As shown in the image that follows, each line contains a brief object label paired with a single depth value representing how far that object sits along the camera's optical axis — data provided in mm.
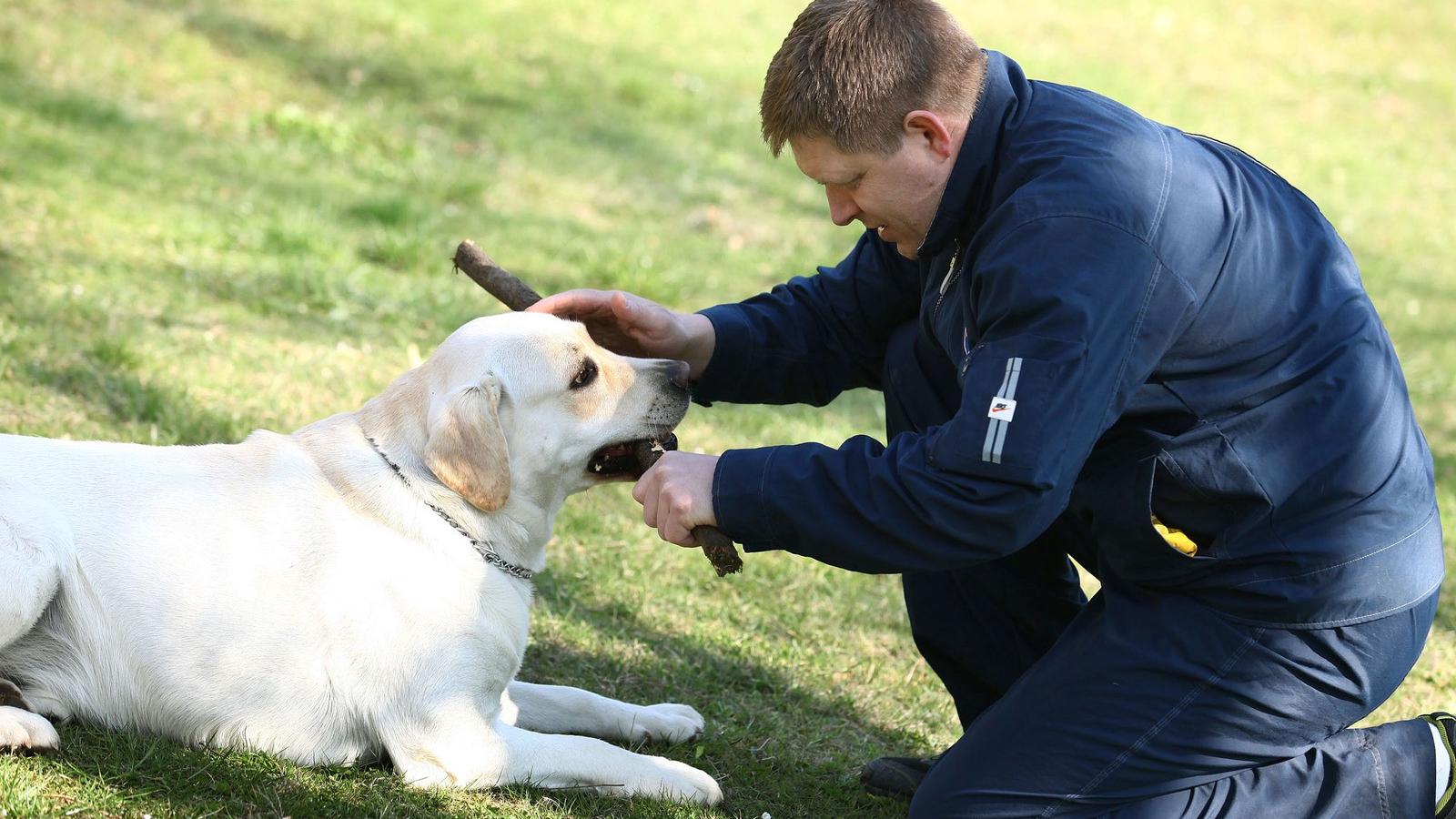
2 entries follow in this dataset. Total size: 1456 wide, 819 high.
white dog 3404
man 2906
